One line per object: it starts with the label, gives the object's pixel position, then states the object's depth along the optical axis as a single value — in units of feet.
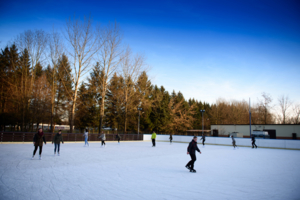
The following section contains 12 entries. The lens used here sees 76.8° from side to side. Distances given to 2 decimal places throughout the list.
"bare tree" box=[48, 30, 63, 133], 107.86
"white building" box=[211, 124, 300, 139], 110.83
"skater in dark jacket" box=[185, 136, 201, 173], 27.66
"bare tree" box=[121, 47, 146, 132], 122.66
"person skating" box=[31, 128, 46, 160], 34.16
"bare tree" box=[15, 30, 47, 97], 102.28
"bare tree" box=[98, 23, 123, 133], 109.60
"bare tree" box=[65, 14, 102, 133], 99.55
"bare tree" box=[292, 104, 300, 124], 180.26
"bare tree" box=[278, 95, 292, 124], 185.38
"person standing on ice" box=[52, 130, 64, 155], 41.04
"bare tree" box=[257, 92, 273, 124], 167.63
